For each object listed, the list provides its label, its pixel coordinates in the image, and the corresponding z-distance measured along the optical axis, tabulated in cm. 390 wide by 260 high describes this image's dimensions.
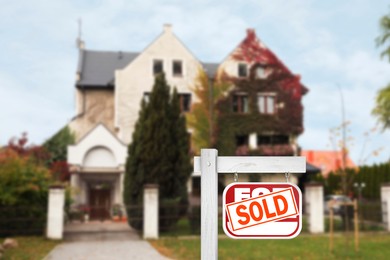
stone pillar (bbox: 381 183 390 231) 2077
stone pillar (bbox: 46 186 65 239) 1791
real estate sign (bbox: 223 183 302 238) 425
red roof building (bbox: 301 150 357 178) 5493
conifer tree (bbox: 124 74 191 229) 2048
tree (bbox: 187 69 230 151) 2997
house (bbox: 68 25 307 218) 3009
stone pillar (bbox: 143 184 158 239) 1864
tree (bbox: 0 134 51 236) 1758
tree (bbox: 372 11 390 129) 3123
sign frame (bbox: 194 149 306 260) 437
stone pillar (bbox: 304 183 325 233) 2028
